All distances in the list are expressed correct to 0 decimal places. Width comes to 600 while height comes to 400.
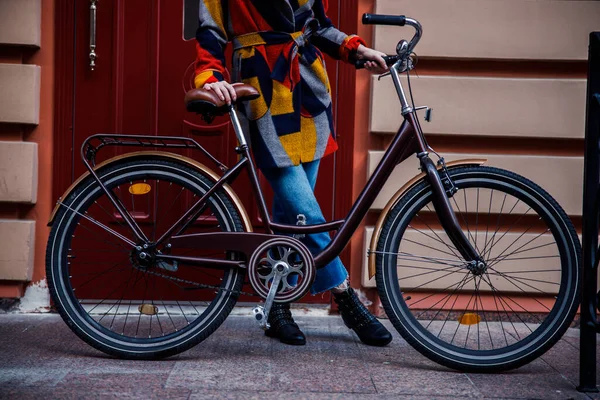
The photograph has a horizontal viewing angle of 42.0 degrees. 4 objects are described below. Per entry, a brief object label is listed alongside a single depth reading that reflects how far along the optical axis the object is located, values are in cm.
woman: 325
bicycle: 308
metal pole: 286
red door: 402
